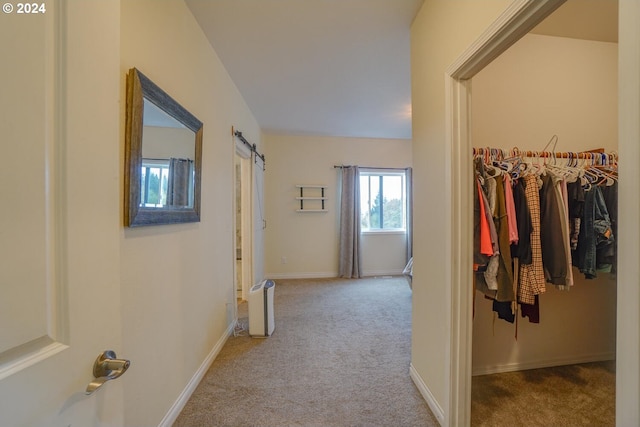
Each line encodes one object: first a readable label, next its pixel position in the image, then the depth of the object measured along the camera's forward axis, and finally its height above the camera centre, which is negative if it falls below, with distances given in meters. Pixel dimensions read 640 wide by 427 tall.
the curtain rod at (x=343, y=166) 4.39 +0.85
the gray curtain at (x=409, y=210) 4.49 +0.04
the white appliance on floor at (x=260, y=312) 2.32 -0.95
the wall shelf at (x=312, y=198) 4.39 +0.27
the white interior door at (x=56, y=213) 0.40 +0.00
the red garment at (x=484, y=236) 1.33 -0.13
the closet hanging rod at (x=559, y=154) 1.61 +0.39
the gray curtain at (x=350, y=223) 4.33 -0.19
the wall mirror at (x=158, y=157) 1.05 +0.29
